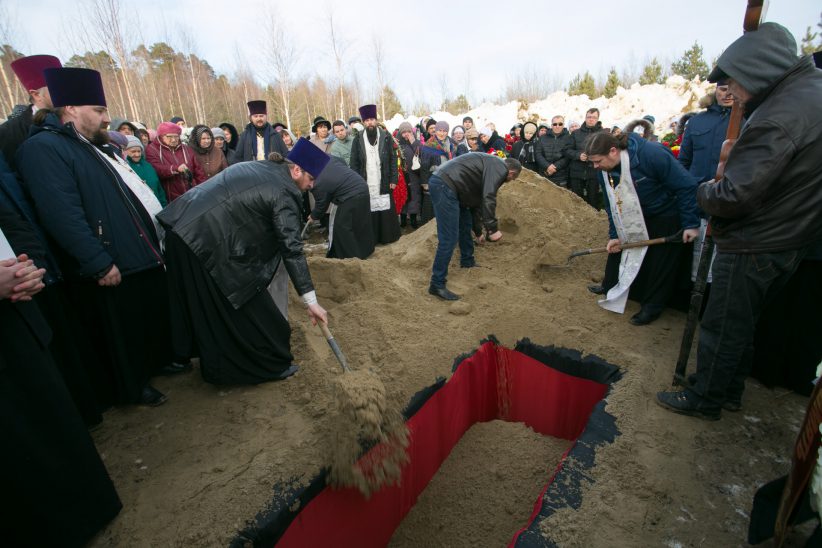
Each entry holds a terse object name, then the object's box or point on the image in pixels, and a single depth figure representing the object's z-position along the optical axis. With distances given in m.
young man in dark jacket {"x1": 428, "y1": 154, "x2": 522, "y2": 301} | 3.97
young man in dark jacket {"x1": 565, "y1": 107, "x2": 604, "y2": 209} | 7.02
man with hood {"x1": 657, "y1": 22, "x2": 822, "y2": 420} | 1.83
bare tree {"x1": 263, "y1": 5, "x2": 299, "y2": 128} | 17.25
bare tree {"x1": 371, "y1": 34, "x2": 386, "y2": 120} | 23.47
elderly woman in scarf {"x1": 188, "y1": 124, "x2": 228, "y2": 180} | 5.20
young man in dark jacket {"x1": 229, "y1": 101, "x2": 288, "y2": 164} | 6.09
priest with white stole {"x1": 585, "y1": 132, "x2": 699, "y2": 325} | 3.12
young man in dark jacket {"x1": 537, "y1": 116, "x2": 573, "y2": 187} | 7.29
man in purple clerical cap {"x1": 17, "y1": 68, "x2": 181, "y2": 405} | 2.18
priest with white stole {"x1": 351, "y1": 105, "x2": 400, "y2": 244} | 6.21
